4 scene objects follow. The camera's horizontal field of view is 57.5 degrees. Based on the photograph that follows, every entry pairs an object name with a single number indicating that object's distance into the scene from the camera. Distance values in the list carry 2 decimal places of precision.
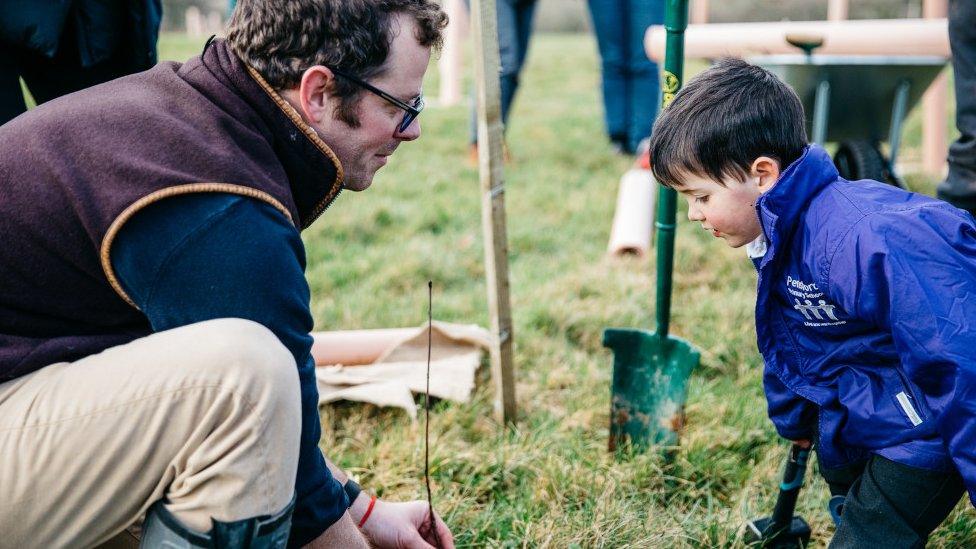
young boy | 1.50
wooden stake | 2.23
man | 1.32
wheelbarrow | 3.89
